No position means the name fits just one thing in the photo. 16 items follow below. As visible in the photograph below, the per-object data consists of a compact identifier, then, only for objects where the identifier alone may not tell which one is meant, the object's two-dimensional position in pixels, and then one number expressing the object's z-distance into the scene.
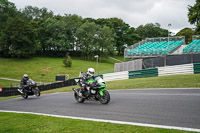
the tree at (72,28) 80.00
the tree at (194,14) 42.14
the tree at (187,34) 83.57
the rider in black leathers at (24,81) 15.82
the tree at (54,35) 74.38
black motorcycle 15.51
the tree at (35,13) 102.25
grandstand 27.50
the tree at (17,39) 64.44
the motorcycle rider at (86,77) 10.30
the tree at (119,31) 90.94
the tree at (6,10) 76.94
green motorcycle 9.66
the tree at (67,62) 60.94
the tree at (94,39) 74.75
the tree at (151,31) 93.31
